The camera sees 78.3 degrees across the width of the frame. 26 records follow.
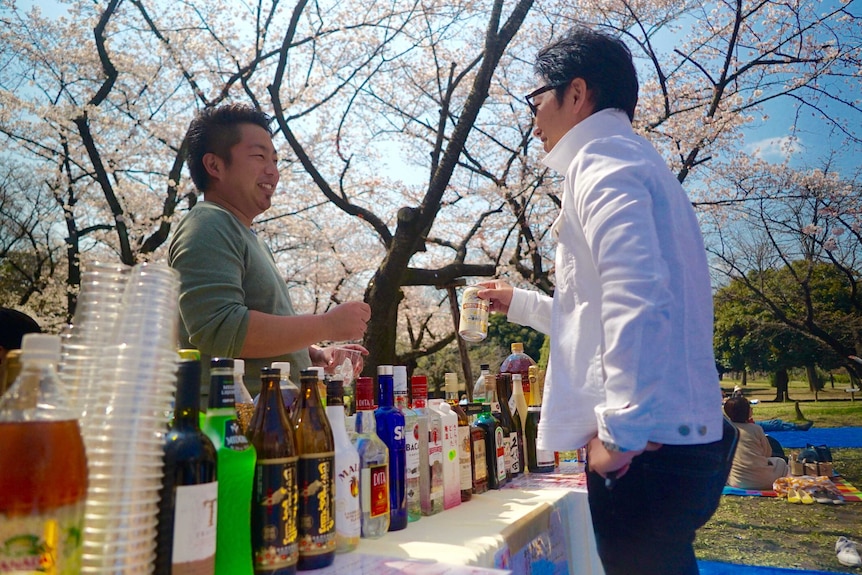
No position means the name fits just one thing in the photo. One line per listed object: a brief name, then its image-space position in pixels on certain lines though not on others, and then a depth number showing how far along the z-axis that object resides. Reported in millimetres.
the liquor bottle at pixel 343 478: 1091
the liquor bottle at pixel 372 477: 1204
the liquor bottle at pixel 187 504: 745
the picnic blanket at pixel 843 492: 6380
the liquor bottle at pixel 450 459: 1525
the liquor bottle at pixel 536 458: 2172
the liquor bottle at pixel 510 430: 2010
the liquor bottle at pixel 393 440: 1296
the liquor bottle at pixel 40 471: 579
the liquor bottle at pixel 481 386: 2176
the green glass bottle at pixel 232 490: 848
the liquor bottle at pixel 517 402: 2232
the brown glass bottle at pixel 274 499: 881
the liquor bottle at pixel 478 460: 1714
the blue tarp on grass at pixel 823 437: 10938
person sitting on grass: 6254
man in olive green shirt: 1464
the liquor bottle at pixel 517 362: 2611
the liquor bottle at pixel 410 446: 1378
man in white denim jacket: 1005
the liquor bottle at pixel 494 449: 1845
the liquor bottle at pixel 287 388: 1261
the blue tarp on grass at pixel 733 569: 3762
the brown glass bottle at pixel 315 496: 973
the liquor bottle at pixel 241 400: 1131
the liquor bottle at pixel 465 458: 1624
